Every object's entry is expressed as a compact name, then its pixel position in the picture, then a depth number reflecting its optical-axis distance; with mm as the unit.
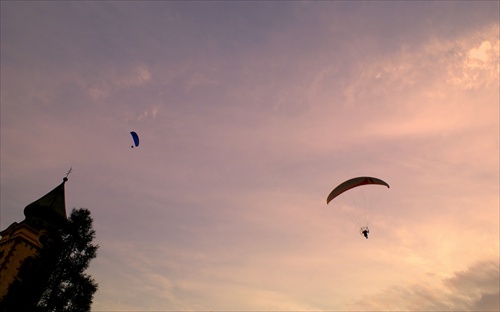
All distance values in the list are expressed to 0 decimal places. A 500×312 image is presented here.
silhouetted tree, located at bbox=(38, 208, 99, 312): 28859
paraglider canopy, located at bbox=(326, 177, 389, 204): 33875
